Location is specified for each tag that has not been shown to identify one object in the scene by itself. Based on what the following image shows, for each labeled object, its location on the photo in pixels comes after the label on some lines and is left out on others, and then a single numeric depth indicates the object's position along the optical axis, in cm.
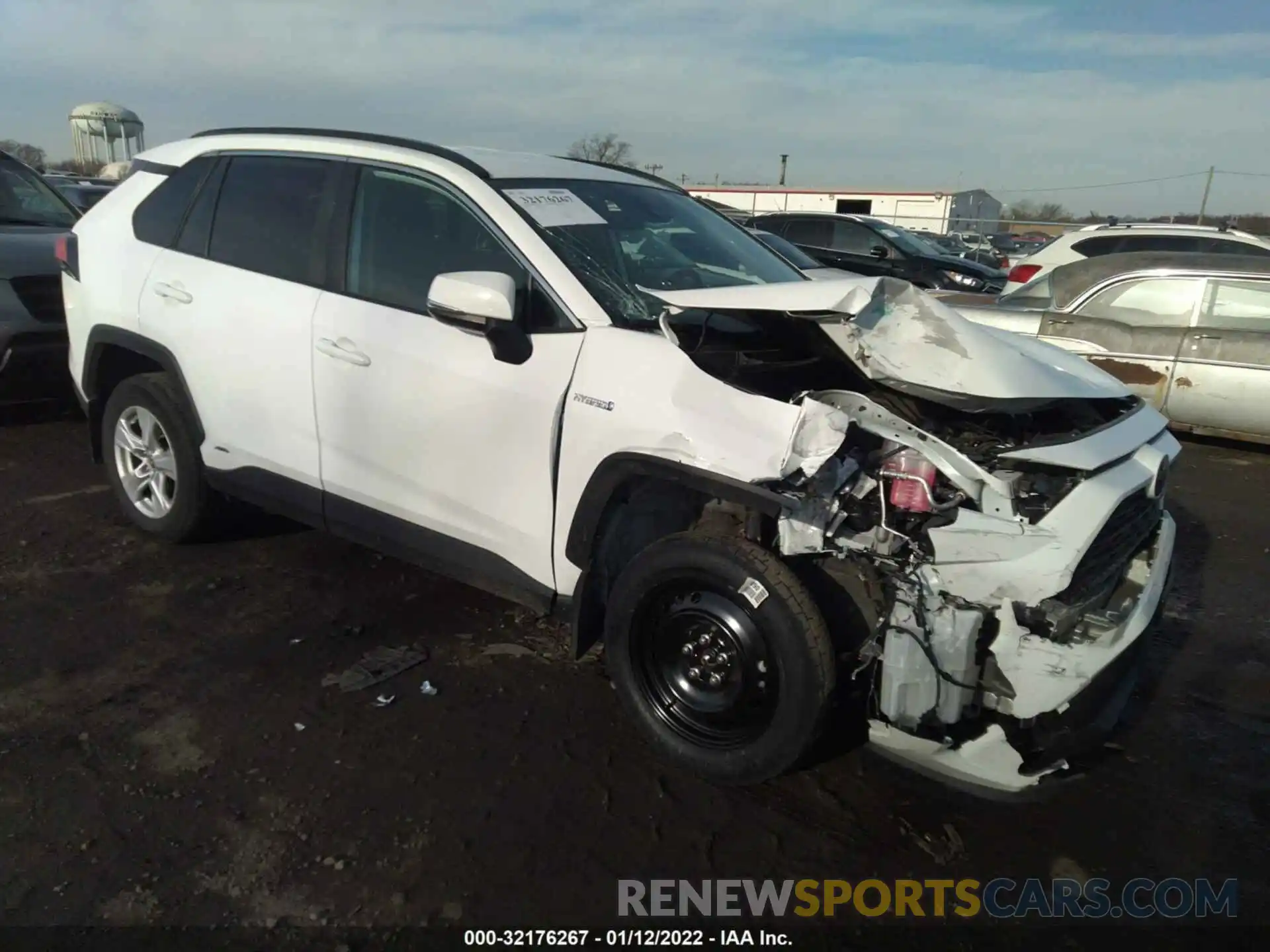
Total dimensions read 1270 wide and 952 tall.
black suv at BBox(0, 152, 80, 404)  591
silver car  682
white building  3753
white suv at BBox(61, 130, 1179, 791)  257
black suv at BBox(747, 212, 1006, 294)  1392
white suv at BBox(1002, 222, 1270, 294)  1027
